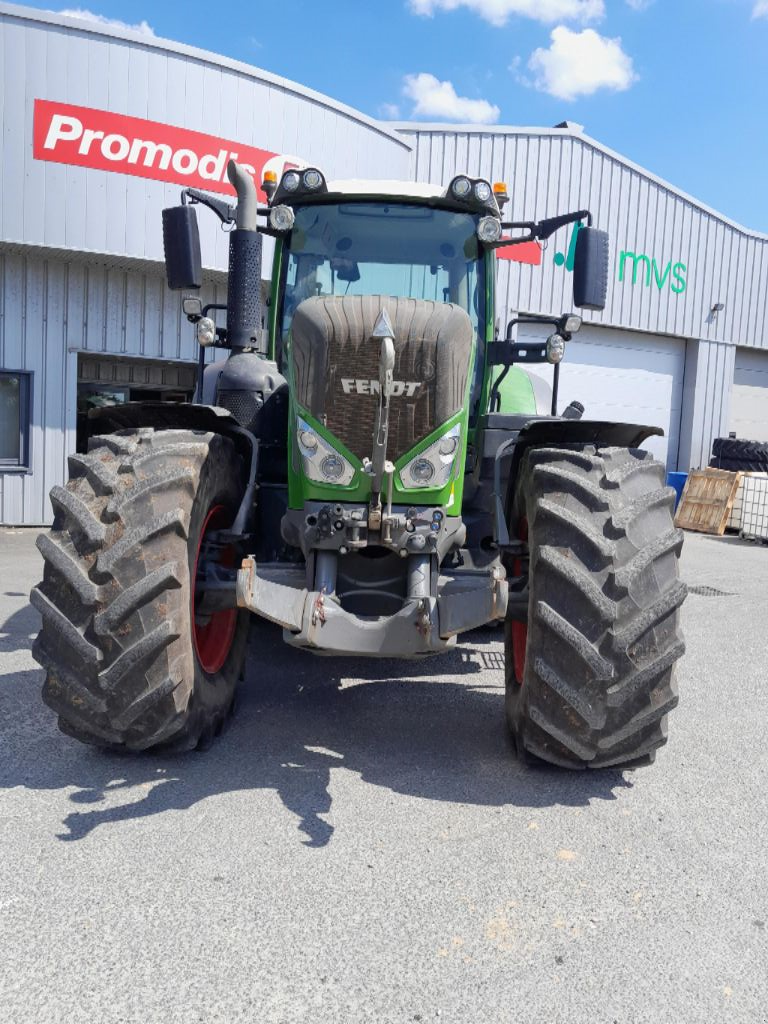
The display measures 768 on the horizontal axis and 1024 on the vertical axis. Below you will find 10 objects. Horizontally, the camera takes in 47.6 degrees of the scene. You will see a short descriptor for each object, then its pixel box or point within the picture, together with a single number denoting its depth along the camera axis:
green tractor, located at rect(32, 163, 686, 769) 3.05
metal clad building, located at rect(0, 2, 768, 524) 9.46
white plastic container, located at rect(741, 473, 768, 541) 12.55
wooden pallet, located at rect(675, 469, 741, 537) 13.35
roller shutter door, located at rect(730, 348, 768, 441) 18.19
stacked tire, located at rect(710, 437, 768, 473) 14.84
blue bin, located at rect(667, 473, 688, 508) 15.38
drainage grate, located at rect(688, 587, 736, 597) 8.23
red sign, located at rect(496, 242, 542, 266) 14.38
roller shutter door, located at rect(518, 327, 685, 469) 15.84
